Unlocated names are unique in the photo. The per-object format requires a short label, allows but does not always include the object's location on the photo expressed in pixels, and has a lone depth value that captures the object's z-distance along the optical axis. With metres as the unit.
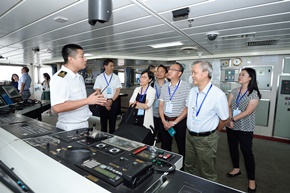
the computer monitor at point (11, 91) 2.61
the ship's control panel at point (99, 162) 0.69
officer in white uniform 1.35
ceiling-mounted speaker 0.96
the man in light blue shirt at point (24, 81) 4.81
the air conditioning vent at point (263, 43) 2.83
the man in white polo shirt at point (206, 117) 1.54
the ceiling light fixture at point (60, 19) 1.91
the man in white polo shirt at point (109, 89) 3.00
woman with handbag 2.34
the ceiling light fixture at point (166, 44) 3.15
